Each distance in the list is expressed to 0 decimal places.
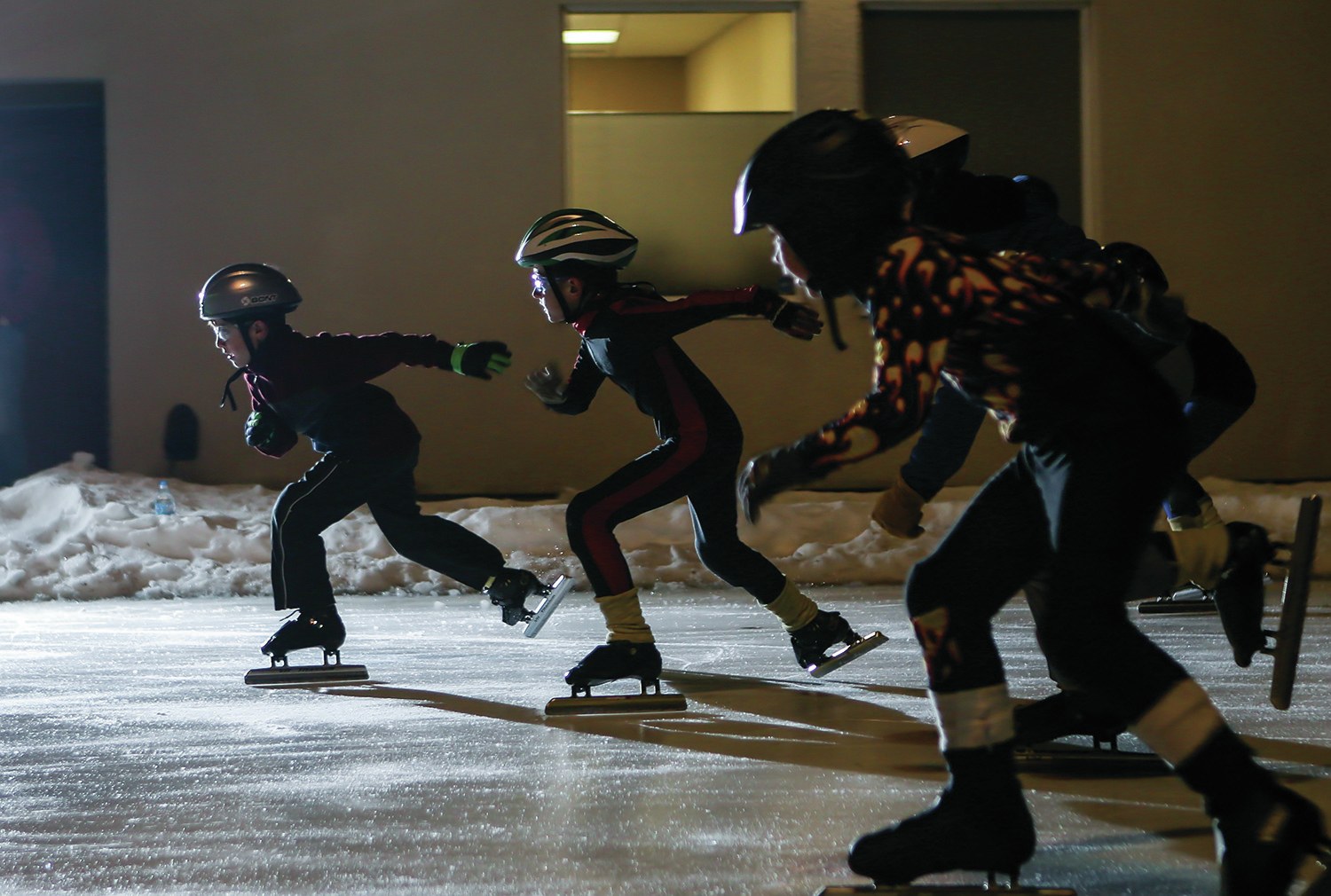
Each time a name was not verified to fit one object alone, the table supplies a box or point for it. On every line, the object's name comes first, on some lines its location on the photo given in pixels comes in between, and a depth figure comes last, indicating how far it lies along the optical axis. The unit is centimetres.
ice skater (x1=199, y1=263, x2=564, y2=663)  1223
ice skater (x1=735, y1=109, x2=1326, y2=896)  516
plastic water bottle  2344
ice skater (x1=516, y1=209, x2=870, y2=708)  1089
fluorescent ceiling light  2661
